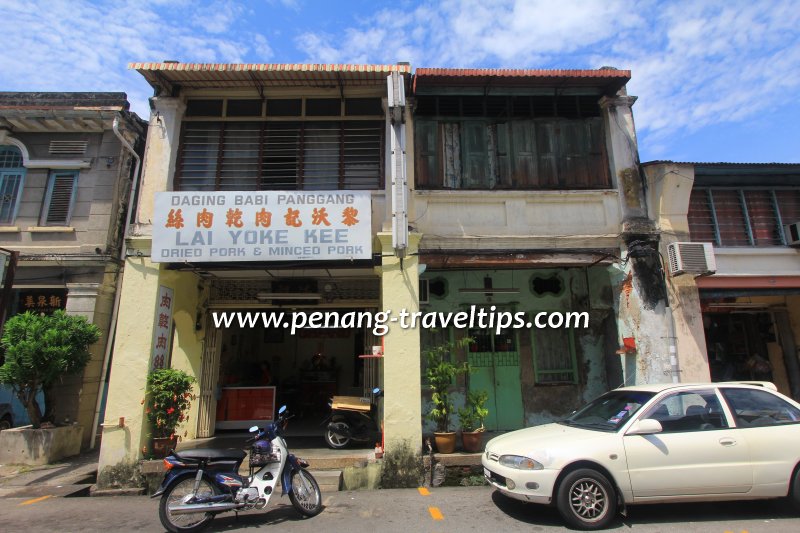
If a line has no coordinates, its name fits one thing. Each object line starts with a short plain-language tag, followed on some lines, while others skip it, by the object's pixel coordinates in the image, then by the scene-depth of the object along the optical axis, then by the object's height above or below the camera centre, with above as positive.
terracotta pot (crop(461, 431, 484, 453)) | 7.27 -1.04
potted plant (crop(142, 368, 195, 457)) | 7.25 -0.44
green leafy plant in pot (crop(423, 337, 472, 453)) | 7.27 -0.20
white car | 4.89 -0.91
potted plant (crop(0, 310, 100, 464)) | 7.77 +0.25
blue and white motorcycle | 5.09 -1.22
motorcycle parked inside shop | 8.38 -0.86
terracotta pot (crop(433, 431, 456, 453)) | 7.23 -1.05
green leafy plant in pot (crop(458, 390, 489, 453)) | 7.28 -0.73
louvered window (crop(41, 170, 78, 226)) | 9.82 +3.94
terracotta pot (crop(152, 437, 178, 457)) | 7.20 -1.05
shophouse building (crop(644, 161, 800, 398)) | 8.34 +2.13
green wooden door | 9.07 -0.02
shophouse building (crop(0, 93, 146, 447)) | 9.32 +3.75
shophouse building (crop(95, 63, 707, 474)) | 7.47 +2.52
